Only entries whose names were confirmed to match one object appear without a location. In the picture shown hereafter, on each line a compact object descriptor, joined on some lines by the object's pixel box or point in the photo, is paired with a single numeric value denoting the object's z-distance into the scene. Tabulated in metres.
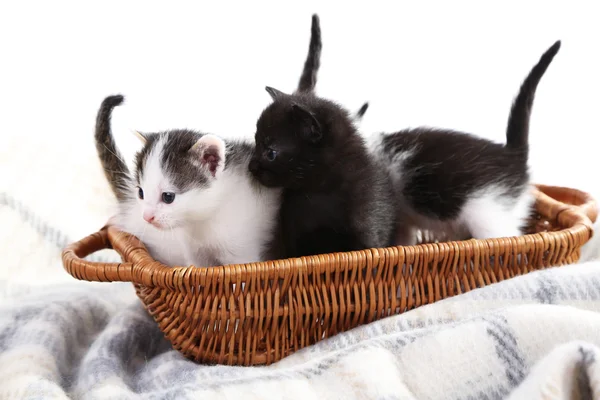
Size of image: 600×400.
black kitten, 1.15
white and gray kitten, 1.18
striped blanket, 0.89
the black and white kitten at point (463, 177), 1.34
